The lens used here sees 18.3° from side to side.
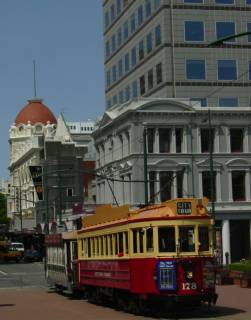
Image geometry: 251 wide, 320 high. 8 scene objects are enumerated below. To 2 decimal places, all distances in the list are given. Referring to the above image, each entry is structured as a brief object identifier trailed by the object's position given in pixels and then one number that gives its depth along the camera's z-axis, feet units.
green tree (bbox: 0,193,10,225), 469.37
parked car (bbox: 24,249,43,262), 251.60
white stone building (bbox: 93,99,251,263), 204.33
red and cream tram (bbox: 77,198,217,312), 68.80
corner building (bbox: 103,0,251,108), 222.69
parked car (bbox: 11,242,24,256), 260.42
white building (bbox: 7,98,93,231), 328.29
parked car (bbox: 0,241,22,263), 249.34
